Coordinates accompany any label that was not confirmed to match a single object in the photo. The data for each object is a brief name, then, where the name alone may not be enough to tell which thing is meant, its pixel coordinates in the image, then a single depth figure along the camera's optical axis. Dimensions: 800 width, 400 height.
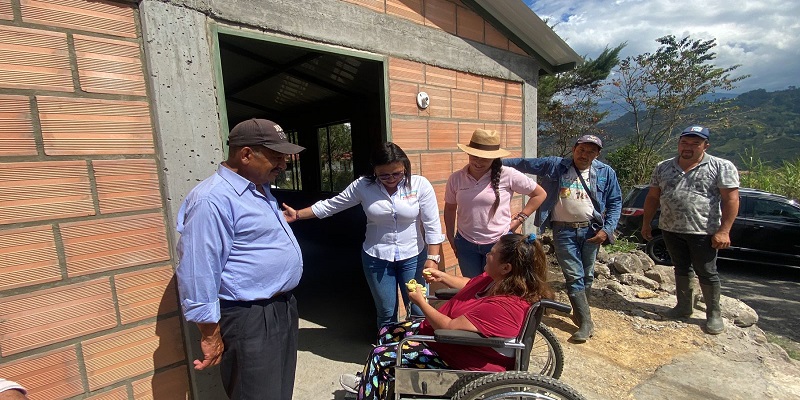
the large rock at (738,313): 3.71
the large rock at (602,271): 4.98
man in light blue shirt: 1.46
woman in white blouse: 2.44
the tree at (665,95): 12.00
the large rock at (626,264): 4.91
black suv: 5.85
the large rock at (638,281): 4.59
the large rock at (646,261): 5.09
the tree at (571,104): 14.16
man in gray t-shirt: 3.15
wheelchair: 1.62
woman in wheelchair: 1.76
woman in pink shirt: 2.72
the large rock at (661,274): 4.71
